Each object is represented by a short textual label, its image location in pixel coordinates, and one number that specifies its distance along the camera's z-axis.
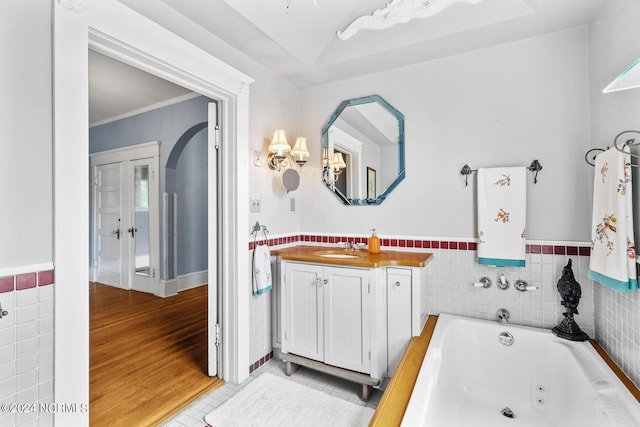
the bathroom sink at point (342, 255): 2.35
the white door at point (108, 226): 4.61
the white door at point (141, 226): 4.25
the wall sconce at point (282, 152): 2.38
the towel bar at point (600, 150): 1.38
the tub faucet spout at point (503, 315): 2.10
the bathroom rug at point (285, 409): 1.78
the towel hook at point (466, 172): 2.20
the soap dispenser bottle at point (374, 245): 2.40
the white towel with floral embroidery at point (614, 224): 1.38
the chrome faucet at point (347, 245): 2.56
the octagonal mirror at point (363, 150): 2.48
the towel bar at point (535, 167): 2.01
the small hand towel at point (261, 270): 2.25
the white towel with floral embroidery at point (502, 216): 2.02
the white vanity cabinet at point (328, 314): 2.03
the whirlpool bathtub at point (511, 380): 1.38
